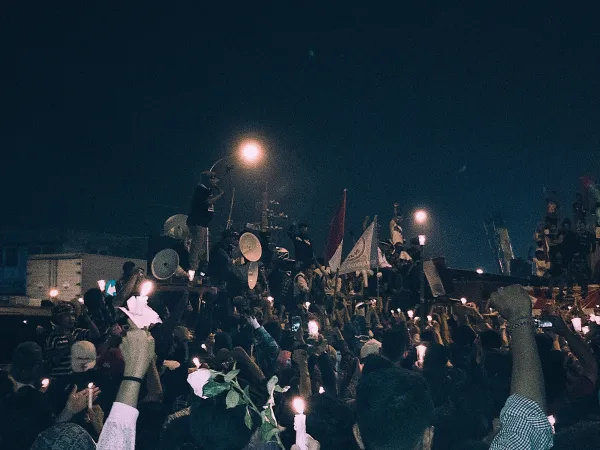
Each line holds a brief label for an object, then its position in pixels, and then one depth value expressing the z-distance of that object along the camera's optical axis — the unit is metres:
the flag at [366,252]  18.91
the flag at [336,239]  22.14
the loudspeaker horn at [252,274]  20.39
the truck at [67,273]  23.59
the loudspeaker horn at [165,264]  18.08
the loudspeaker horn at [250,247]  21.19
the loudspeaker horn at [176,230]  20.67
